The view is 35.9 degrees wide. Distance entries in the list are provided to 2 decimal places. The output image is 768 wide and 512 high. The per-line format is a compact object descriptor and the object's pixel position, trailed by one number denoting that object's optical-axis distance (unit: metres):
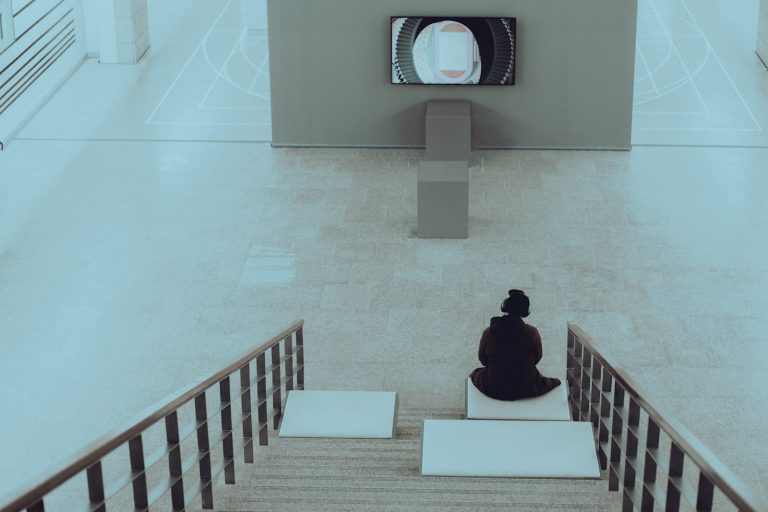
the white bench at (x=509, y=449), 6.75
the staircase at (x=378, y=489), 6.29
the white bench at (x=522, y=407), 8.14
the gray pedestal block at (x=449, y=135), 15.27
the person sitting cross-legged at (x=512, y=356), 8.12
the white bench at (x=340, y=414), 8.05
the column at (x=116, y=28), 19.75
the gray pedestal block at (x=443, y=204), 13.29
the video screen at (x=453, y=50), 15.71
